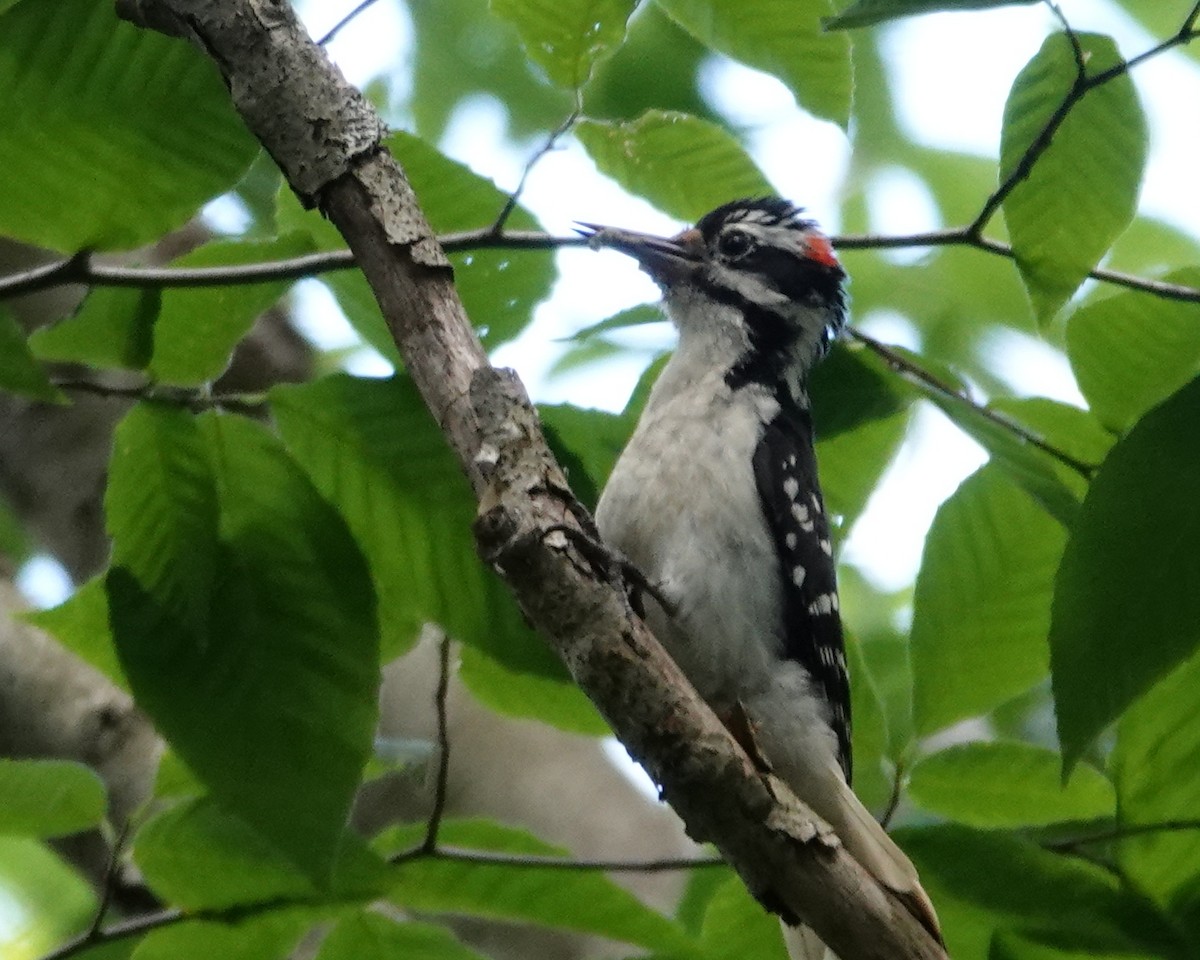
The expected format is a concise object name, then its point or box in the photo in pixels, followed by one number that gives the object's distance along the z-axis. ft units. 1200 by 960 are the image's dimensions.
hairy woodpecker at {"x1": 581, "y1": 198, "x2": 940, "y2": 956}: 19.74
